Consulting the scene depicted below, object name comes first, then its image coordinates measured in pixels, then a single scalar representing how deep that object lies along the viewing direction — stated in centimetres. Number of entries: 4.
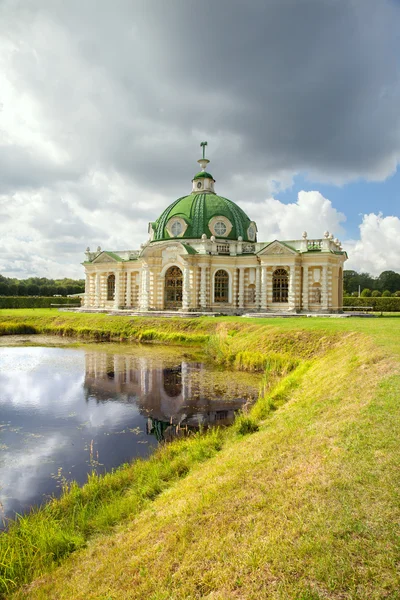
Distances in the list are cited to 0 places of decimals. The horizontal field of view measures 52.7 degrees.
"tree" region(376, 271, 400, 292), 8119
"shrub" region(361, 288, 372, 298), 6462
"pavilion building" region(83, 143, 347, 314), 3634
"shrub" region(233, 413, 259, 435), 988
